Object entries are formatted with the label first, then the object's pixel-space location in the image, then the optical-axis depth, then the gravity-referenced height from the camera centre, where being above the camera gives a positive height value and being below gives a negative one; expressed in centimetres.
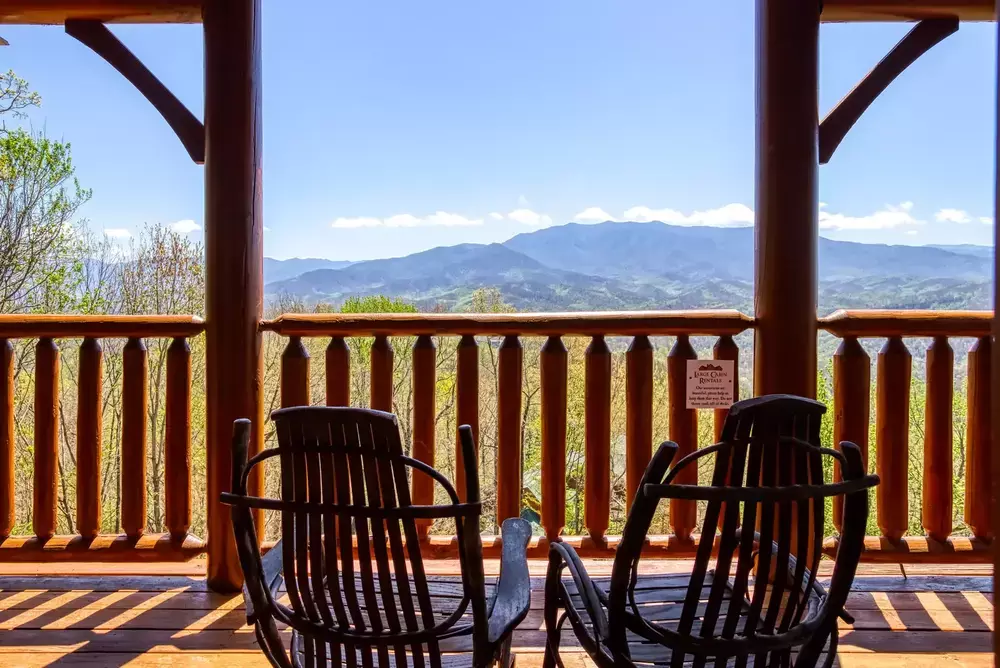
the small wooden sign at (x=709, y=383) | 226 -22
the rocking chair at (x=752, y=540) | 99 -38
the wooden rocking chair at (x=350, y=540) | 102 -38
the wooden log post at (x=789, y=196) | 215 +46
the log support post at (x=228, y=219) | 216 +39
